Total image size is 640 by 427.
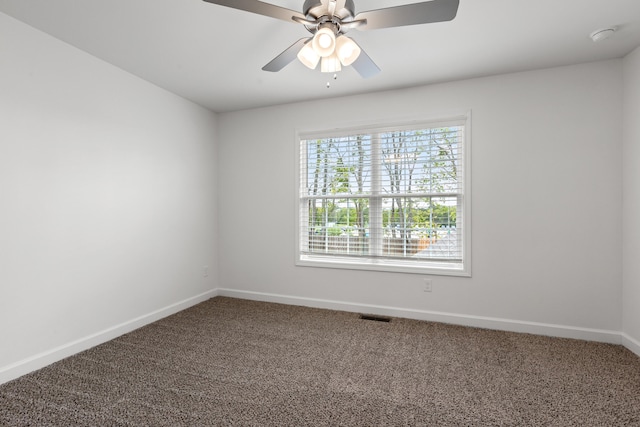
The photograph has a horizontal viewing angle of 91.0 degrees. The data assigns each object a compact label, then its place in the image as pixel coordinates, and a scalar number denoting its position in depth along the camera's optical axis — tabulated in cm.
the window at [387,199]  325
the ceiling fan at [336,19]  158
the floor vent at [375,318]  330
